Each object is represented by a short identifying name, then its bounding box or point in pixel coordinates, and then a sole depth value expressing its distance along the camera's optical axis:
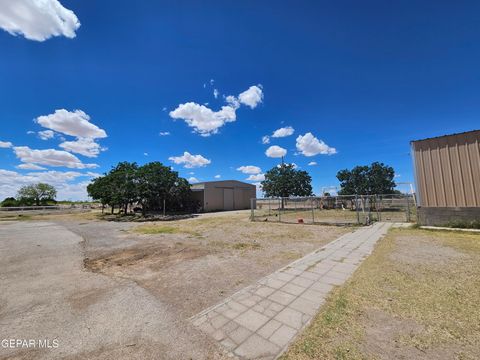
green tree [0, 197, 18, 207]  45.14
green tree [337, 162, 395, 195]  24.55
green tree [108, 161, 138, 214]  22.44
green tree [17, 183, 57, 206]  56.44
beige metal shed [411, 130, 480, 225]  9.45
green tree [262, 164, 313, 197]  31.84
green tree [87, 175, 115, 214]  24.57
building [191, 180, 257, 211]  31.58
